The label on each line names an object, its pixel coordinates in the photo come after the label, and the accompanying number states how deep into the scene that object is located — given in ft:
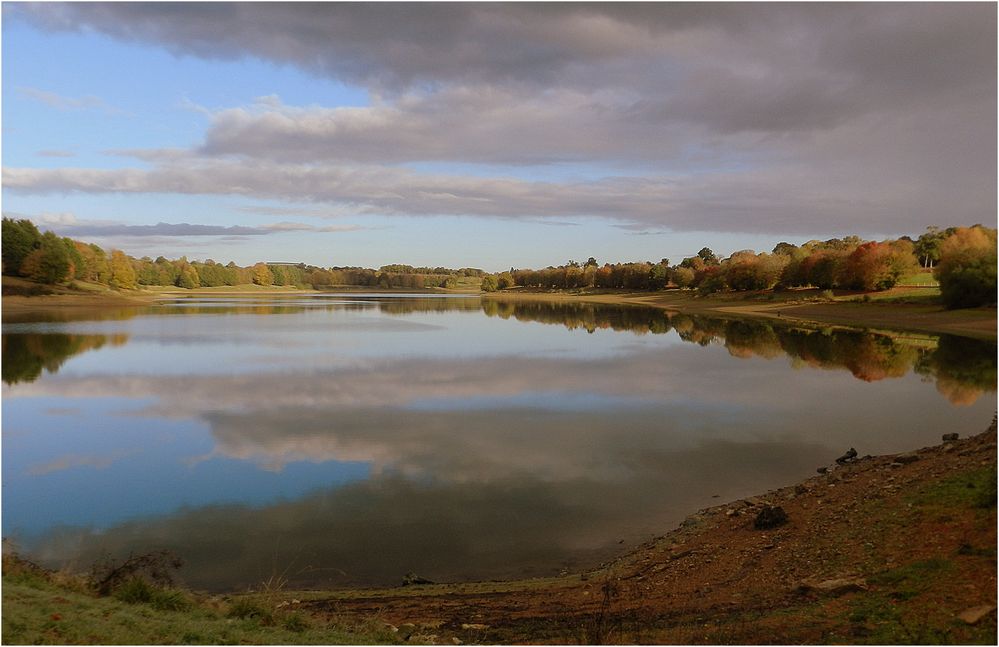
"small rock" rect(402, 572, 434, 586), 29.32
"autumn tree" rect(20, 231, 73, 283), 245.45
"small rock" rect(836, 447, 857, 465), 48.64
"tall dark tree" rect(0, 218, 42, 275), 245.04
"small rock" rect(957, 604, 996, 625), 19.76
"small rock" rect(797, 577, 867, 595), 24.49
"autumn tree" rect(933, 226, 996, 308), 160.35
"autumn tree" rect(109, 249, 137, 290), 342.64
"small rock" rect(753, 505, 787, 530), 33.86
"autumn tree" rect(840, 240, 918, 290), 226.17
